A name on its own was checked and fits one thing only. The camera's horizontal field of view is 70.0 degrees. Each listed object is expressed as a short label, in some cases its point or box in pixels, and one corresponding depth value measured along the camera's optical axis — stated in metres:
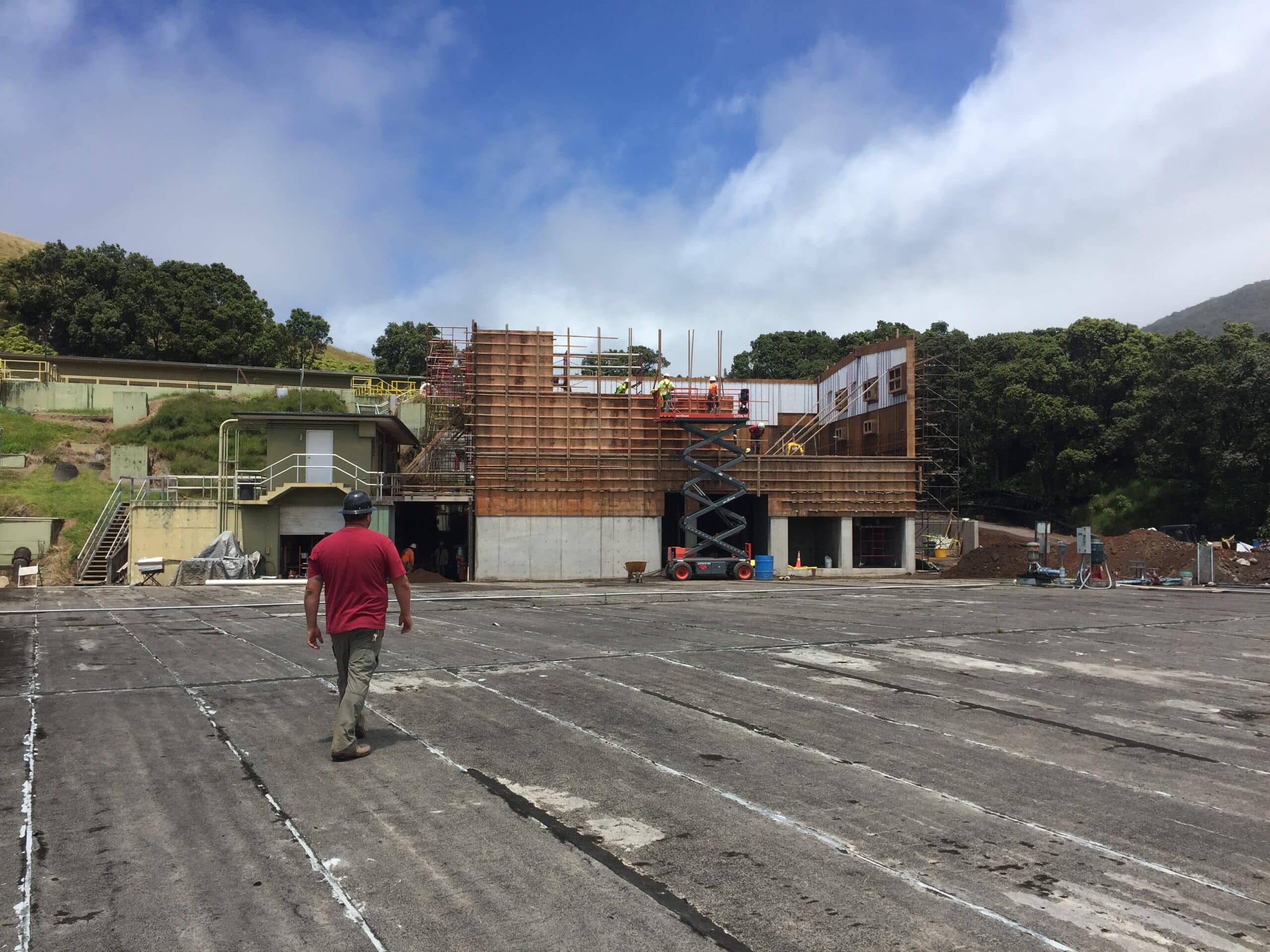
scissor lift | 35.34
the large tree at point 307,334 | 80.64
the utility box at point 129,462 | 41.81
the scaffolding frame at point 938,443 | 46.38
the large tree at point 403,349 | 86.19
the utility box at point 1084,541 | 29.94
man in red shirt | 7.13
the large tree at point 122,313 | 68.88
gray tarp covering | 31.03
